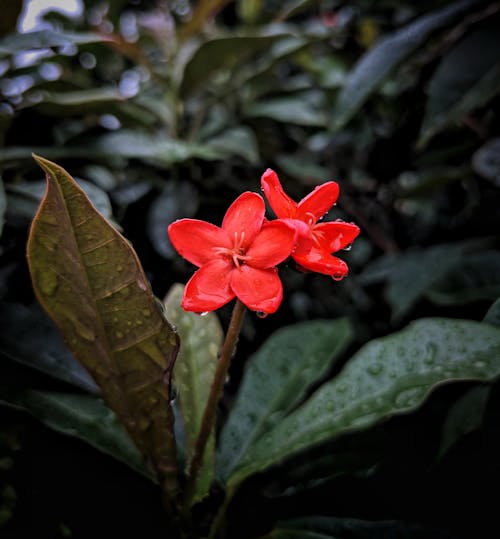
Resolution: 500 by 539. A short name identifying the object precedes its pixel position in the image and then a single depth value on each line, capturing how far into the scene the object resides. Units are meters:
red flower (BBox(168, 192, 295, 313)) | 0.12
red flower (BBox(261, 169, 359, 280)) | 0.12
